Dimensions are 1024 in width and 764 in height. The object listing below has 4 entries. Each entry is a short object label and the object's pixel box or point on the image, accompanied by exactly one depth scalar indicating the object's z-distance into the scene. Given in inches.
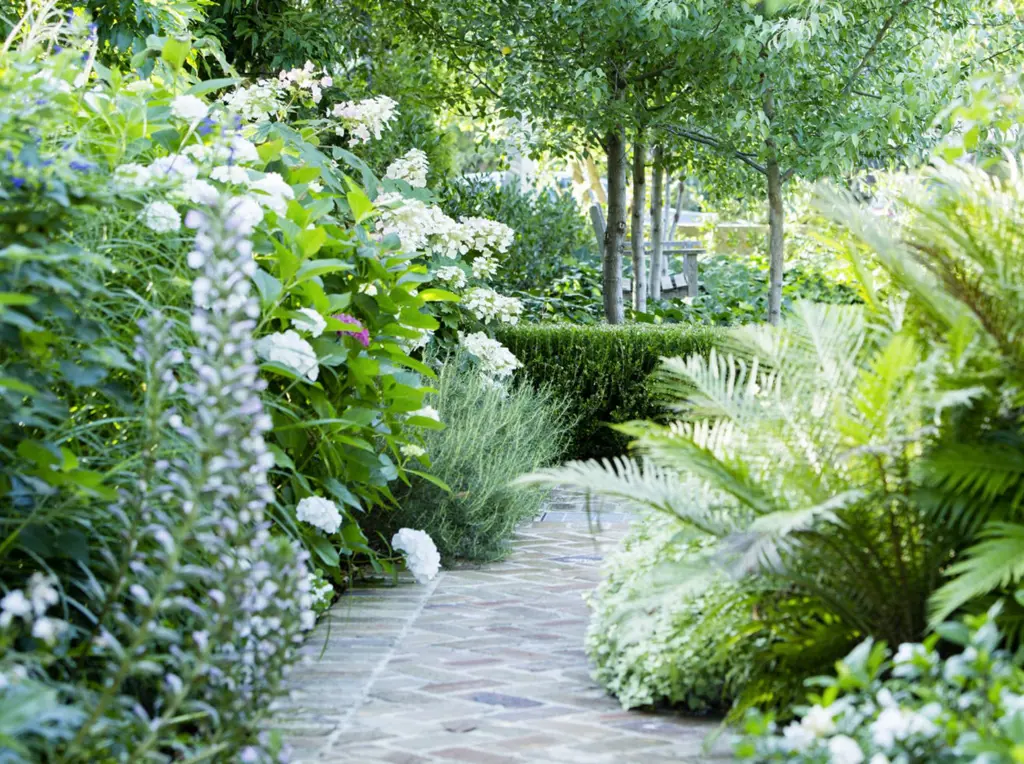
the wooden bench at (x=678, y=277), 480.1
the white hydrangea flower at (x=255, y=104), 223.0
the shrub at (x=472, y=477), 205.2
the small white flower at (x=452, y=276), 271.4
